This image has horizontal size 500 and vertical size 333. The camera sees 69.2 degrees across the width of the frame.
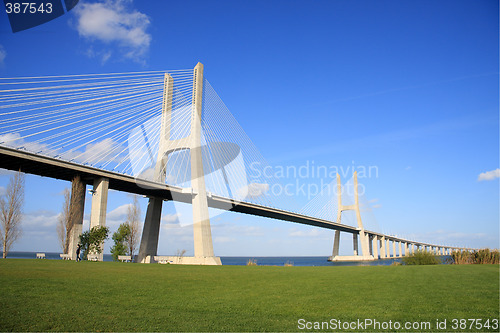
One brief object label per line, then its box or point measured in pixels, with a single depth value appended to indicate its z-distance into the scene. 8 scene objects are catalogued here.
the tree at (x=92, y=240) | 23.06
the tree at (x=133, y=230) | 36.00
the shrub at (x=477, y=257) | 23.98
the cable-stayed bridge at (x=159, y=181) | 22.70
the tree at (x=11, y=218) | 22.00
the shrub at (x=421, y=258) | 25.47
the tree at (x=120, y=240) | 34.38
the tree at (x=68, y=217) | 24.06
